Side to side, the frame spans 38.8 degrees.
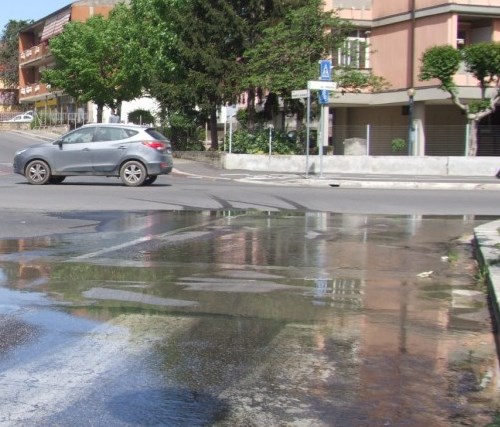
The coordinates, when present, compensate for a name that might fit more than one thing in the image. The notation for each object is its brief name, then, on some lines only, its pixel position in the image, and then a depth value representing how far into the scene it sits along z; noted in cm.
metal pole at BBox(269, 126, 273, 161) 2895
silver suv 1927
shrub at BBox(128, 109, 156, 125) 4403
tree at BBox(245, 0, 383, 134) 2759
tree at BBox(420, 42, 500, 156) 2656
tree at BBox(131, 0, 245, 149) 2967
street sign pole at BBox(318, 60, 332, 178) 2228
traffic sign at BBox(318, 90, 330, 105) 2250
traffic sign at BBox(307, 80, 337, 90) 2189
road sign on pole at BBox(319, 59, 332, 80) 2227
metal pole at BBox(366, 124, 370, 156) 2909
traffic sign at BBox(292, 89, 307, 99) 2281
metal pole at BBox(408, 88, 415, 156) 3119
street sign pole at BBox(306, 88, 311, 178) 2246
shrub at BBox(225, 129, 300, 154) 2956
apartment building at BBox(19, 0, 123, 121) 6000
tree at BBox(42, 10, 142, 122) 4500
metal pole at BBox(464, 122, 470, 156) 2748
